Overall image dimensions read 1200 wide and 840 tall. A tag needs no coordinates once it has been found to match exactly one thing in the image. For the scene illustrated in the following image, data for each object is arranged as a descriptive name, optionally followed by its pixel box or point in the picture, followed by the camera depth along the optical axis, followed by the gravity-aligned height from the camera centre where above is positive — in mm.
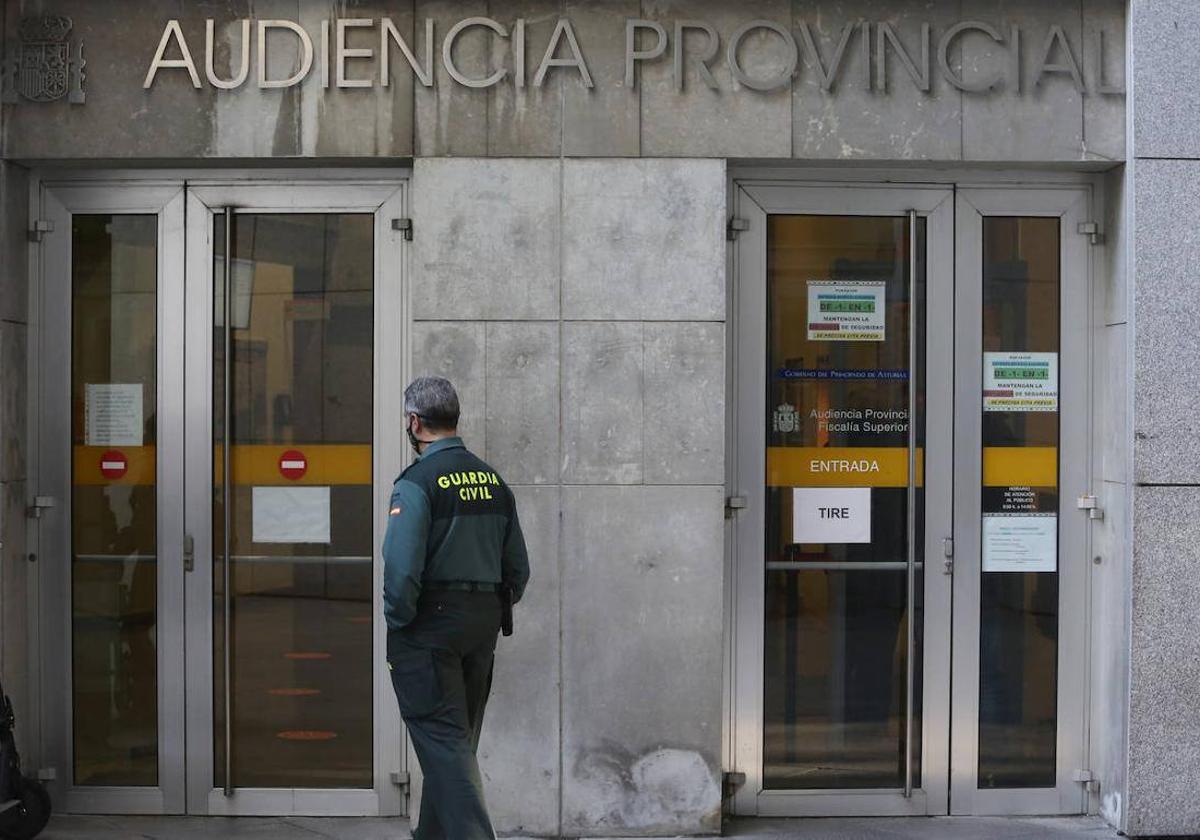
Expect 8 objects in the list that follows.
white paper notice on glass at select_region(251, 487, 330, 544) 7148 -593
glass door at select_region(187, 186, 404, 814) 7105 -455
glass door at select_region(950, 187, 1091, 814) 7172 -339
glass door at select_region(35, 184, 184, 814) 7121 -451
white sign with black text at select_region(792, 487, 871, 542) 7172 -558
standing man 5465 -738
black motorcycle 6371 -1795
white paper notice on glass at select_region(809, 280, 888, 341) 7176 +463
